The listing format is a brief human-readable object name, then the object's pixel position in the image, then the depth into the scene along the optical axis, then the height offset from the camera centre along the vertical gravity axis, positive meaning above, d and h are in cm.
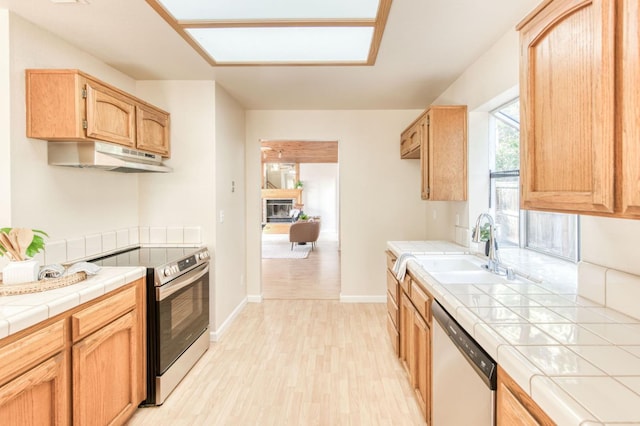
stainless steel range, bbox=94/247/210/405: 214 -73
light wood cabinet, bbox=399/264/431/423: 186 -86
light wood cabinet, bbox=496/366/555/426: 87 -57
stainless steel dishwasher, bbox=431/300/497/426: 113 -69
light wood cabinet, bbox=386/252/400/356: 270 -85
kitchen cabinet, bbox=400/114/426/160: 312 +77
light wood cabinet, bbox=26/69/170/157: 197 +66
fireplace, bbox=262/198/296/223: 1133 +2
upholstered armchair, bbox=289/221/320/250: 821 -55
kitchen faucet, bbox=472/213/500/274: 205 -21
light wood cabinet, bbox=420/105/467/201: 279 +50
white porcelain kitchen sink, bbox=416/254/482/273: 235 -40
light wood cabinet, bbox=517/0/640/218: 91 +34
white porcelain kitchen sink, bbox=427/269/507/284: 189 -42
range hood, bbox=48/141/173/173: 211 +38
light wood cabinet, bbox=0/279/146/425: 128 -73
